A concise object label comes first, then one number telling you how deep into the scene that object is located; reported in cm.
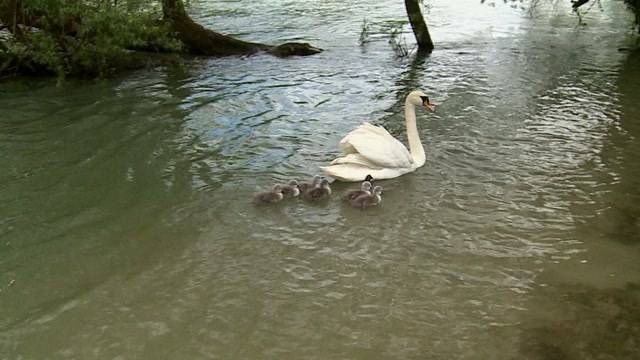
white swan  809
